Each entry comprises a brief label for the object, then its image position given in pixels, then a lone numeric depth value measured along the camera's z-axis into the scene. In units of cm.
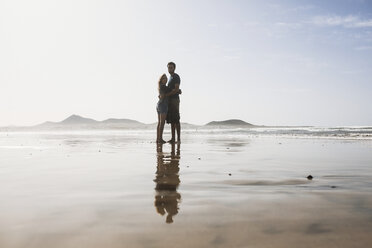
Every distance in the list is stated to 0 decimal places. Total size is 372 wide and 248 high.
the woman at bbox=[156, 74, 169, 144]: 1041
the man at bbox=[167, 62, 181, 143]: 1050
